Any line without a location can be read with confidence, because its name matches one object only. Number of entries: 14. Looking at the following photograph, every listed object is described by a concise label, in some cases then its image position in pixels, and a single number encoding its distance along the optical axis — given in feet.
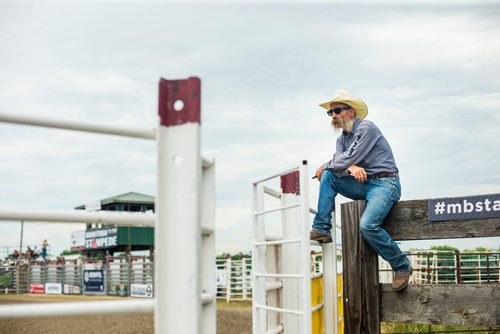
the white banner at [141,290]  78.79
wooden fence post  11.71
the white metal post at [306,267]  10.57
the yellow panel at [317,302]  12.41
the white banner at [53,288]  100.04
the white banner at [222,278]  69.95
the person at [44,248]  112.14
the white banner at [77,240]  123.23
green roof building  109.40
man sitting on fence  11.37
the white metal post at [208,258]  6.11
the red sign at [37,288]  105.19
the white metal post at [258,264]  12.03
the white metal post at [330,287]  13.17
